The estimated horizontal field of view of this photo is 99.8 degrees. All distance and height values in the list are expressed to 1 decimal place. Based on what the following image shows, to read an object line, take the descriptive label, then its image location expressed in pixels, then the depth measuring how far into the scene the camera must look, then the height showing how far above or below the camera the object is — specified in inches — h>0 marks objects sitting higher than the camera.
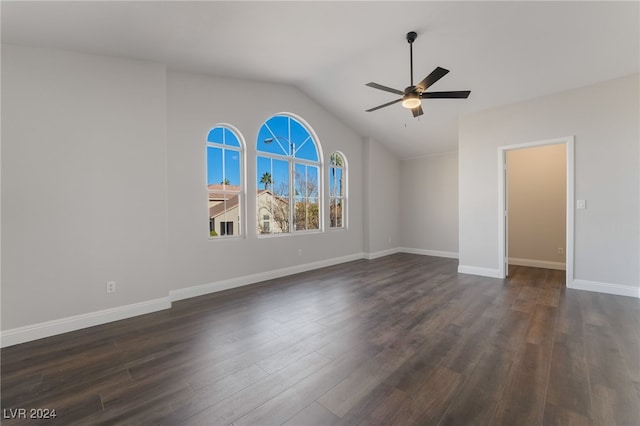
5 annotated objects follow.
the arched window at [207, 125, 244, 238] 164.7 +18.5
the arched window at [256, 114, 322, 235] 192.5 +25.0
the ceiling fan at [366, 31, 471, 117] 116.6 +51.8
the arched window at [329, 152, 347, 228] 243.4 +17.5
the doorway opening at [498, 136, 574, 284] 160.4 +1.6
